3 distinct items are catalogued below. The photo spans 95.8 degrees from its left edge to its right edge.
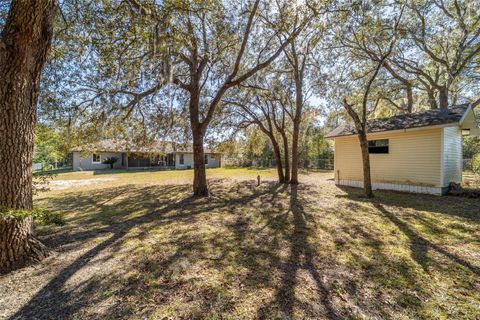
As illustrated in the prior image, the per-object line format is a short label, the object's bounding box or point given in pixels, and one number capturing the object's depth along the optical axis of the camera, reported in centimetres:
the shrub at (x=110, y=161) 2181
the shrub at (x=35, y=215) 275
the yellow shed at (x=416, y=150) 831
